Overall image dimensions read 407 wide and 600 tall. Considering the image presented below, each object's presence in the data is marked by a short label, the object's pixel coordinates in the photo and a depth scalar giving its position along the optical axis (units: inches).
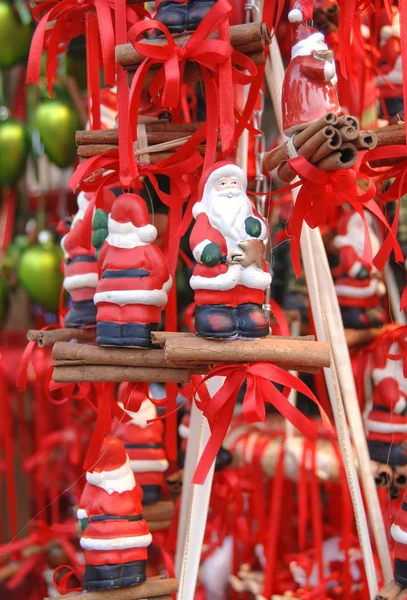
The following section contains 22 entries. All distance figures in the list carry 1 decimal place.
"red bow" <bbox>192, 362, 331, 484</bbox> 23.1
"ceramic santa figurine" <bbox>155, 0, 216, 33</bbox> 24.1
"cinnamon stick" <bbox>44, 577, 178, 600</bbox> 24.6
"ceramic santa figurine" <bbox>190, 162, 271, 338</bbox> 23.1
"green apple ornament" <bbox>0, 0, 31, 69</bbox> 32.4
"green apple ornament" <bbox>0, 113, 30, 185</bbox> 33.0
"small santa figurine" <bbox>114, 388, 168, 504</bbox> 27.6
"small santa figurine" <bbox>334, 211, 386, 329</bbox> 29.6
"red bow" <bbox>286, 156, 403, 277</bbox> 22.8
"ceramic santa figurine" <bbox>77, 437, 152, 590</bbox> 24.8
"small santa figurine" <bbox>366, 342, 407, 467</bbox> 27.8
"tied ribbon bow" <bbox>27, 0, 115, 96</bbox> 24.7
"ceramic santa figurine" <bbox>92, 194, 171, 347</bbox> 24.1
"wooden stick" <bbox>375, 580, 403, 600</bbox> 23.6
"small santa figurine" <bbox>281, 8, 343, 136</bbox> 23.2
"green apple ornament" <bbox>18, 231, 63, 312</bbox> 32.1
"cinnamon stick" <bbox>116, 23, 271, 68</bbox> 23.5
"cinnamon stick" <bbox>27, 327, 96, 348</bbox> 25.8
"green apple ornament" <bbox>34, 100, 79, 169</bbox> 31.9
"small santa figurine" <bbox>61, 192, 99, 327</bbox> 25.9
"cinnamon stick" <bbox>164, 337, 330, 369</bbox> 22.9
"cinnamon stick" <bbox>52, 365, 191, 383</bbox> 24.0
